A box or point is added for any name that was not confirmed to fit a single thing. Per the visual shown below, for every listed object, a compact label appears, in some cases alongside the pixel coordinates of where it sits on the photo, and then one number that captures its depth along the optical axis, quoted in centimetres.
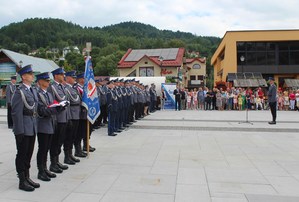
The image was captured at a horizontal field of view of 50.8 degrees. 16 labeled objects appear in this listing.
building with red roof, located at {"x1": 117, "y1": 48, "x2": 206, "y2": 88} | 4450
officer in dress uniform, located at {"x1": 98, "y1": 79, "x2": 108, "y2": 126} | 1209
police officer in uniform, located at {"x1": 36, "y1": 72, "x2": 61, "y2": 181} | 538
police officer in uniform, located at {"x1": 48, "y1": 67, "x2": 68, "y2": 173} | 612
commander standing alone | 1373
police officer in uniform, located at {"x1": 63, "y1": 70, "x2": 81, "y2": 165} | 677
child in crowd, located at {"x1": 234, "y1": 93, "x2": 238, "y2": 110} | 2270
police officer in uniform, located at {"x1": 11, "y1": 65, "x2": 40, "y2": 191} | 489
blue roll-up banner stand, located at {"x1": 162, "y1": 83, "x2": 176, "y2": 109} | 2356
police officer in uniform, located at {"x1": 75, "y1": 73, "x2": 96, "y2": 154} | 741
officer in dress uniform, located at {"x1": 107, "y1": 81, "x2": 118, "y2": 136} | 1071
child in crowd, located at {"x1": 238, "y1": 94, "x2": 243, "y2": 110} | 2259
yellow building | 3734
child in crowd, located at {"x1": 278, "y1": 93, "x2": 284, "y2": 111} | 2295
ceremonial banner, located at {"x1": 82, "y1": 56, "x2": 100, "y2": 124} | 732
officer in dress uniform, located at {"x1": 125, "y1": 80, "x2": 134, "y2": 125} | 1288
